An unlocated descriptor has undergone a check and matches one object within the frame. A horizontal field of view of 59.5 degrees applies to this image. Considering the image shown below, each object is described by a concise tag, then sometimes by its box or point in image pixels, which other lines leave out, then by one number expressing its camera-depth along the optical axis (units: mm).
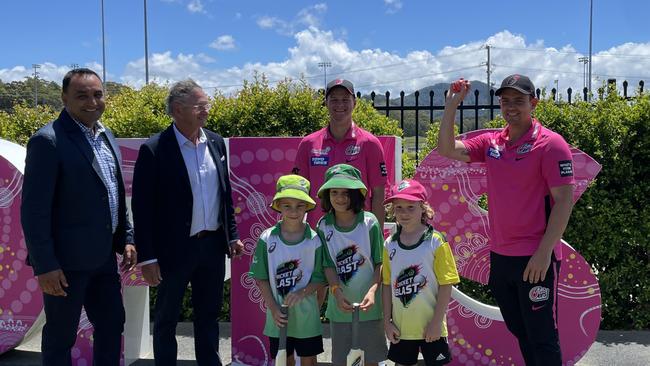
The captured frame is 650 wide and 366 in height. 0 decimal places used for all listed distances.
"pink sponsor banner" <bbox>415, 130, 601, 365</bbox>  4121
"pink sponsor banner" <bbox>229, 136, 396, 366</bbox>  4332
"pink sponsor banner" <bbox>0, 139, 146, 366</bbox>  4426
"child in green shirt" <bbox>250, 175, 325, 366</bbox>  3359
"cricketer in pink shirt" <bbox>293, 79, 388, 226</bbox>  3631
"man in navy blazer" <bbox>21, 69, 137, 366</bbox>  2949
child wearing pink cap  3189
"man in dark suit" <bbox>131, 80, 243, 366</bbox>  3365
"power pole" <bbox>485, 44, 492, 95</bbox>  54269
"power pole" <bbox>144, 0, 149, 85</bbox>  35772
